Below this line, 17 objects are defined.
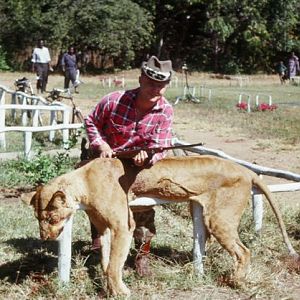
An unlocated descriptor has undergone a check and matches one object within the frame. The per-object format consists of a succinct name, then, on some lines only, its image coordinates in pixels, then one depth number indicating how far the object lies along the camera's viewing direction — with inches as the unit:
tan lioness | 185.9
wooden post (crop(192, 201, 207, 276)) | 208.7
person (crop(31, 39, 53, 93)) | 977.5
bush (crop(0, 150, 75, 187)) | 351.6
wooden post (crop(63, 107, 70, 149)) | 456.4
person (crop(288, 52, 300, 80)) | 1601.9
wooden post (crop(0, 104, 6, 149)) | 497.0
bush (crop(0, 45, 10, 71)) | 1610.5
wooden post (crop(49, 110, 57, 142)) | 519.7
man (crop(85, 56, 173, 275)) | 193.9
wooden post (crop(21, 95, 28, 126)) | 594.2
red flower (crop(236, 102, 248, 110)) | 880.9
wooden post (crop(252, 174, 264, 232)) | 245.1
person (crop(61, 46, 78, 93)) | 1055.6
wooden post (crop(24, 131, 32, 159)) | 413.4
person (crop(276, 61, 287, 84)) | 1616.6
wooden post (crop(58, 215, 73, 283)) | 199.8
